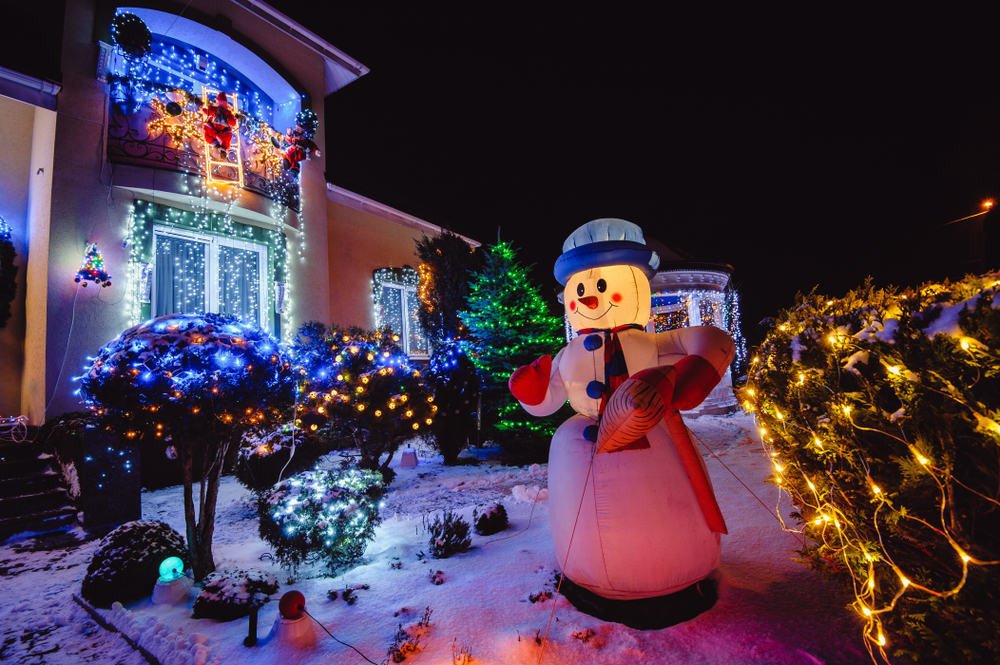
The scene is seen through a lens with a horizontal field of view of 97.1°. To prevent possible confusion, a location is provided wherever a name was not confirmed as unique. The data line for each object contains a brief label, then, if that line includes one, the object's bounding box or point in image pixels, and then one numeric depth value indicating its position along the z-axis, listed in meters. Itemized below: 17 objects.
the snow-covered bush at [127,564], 3.41
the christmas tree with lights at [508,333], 7.93
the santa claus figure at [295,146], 8.53
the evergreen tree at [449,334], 8.34
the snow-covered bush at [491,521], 4.40
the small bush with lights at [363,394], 6.46
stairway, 5.38
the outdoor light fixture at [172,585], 3.39
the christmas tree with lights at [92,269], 6.49
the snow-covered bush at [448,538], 3.89
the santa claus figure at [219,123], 7.35
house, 6.61
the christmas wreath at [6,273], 6.90
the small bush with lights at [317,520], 3.68
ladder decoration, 7.42
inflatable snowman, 2.45
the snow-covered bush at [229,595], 3.08
